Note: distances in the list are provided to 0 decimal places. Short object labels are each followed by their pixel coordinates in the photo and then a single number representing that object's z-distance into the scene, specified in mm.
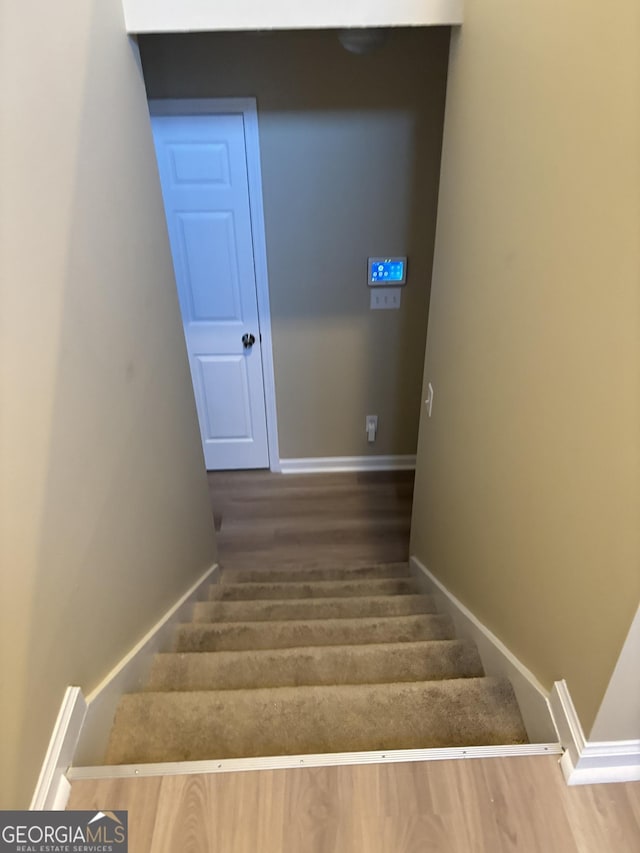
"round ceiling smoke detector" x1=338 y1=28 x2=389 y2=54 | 2400
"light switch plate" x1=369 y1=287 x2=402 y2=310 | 3340
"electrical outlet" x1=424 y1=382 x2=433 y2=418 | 2377
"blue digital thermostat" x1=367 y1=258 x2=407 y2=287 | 3250
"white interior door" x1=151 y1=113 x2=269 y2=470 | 2945
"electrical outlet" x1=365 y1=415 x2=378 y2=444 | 3774
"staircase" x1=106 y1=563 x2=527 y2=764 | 1500
